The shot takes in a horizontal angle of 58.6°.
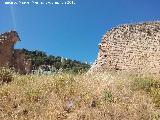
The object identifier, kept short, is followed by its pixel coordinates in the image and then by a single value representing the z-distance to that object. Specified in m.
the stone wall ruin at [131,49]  7.32
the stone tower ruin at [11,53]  9.82
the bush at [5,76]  4.54
